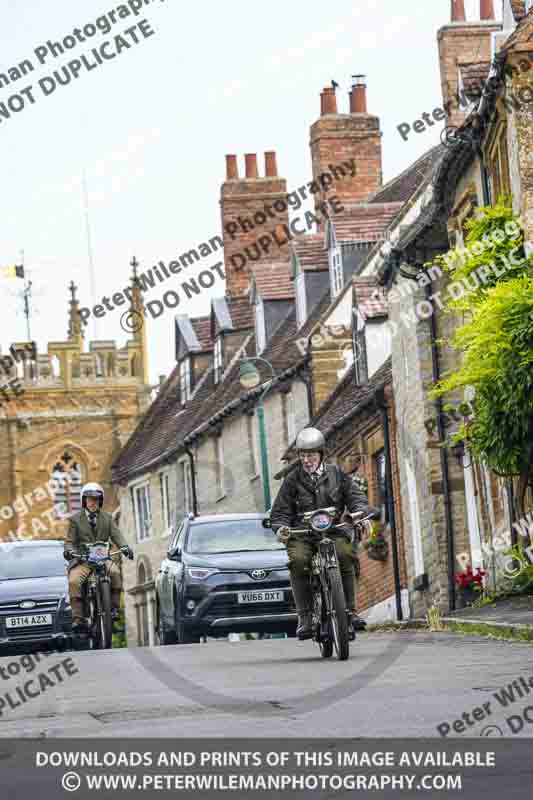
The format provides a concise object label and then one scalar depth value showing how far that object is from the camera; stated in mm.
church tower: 85375
